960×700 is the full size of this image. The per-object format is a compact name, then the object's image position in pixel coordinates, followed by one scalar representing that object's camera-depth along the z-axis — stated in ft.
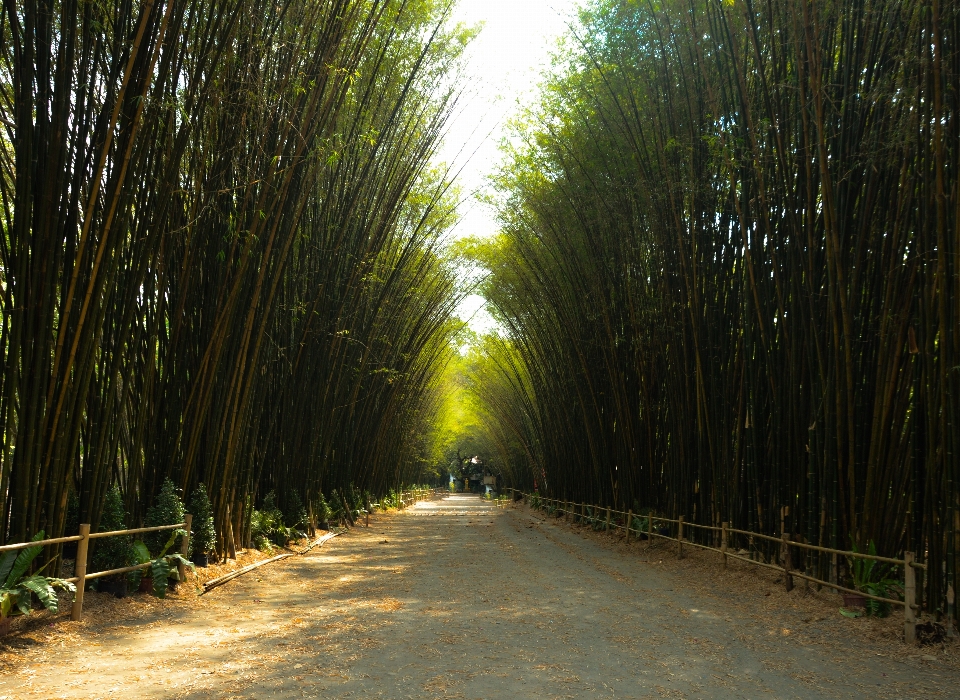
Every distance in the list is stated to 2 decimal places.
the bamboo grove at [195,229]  11.41
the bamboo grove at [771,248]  12.30
